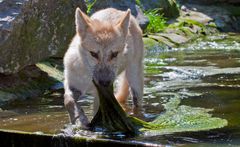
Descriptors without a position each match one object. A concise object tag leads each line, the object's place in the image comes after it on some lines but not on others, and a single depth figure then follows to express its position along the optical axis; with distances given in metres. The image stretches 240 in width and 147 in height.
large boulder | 8.12
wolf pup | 6.02
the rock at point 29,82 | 8.15
